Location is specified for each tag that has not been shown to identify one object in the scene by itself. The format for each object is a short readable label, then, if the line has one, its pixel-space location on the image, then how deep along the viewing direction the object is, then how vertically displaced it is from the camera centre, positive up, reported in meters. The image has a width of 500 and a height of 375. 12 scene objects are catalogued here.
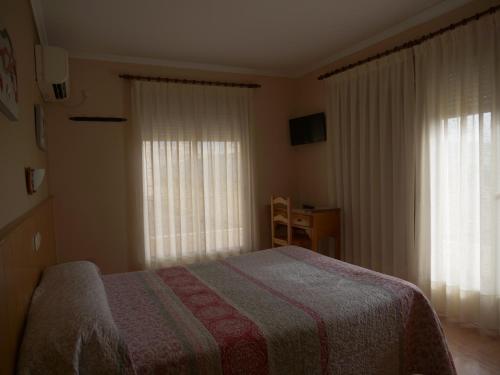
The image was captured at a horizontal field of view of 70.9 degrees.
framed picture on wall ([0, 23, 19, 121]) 1.24 +0.40
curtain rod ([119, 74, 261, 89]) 3.68 +1.08
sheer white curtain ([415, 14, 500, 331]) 2.48 +0.00
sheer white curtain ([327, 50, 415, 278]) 3.10 +0.13
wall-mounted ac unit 2.56 +0.85
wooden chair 3.94 -0.53
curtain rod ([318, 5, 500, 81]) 2.46 +1.09
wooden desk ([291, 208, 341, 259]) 3.68 -0.53
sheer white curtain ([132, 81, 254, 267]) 3.79 +0.09
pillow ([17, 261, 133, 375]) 1.13 -0.54
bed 1.22 -0.67
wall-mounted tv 4.05 +0.55
